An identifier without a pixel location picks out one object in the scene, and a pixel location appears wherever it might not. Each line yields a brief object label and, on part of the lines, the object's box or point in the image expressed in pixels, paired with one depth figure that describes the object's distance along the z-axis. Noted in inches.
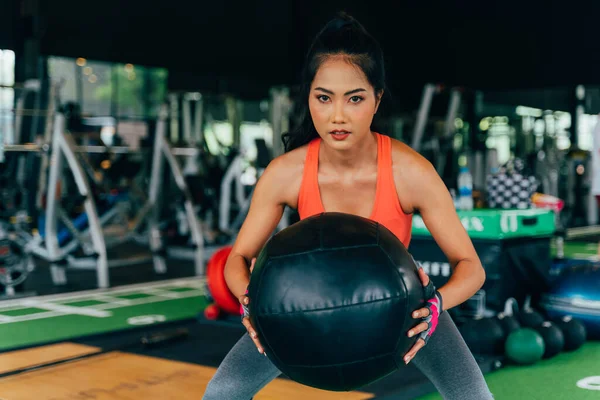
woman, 58.7
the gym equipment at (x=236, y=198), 279.6
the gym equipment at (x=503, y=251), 151.9
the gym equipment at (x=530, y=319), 138.9
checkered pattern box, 170.9
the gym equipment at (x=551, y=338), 131.7
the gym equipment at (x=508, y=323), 132.9
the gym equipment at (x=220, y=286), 155.9
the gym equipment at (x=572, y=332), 137.3
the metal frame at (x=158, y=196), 244.1
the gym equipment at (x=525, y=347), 126.6
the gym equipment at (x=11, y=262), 194.9
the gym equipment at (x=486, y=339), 130.6
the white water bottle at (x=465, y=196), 163.1
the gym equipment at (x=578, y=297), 145.2
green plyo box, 151.9
